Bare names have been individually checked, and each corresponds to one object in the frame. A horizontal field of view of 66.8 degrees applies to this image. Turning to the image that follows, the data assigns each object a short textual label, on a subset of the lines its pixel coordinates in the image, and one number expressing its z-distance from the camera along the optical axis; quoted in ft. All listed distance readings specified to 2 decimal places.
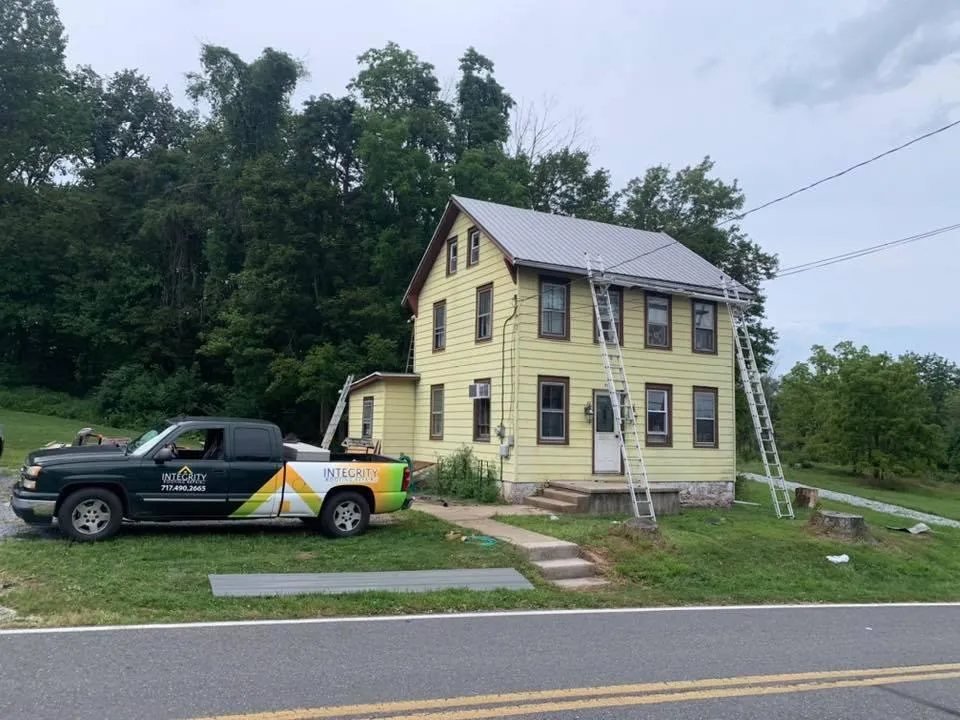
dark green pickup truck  31.76
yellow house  55.67
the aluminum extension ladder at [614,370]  50.93
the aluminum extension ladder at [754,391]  54.66
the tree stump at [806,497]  62.13
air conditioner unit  58.20
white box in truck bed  36.42
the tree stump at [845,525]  43.09
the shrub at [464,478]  55.21
